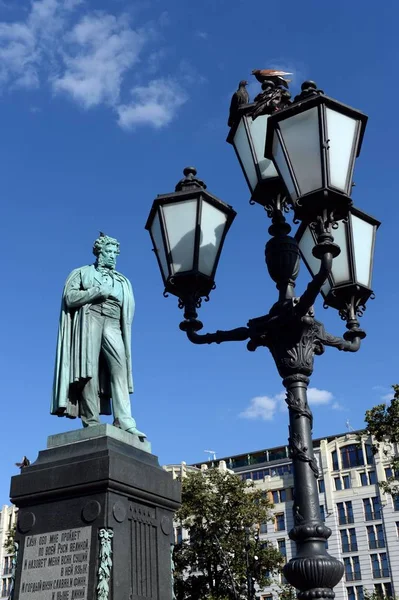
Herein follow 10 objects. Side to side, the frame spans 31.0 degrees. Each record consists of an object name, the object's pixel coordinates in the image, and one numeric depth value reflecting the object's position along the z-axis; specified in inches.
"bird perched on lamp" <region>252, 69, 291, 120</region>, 270.2
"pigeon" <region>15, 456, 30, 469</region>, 345.4
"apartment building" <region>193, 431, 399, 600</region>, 2332.7
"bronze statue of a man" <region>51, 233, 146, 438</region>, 340.5
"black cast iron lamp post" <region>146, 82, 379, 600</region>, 204.4
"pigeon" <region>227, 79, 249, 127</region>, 279.2
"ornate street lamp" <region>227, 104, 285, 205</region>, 267.9
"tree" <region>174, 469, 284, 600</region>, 1419.8
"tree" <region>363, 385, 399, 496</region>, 1021.8
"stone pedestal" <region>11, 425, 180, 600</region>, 279.1
